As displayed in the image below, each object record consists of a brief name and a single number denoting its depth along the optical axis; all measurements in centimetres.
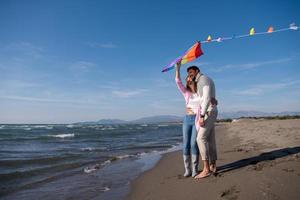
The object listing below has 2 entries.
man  437
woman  472
